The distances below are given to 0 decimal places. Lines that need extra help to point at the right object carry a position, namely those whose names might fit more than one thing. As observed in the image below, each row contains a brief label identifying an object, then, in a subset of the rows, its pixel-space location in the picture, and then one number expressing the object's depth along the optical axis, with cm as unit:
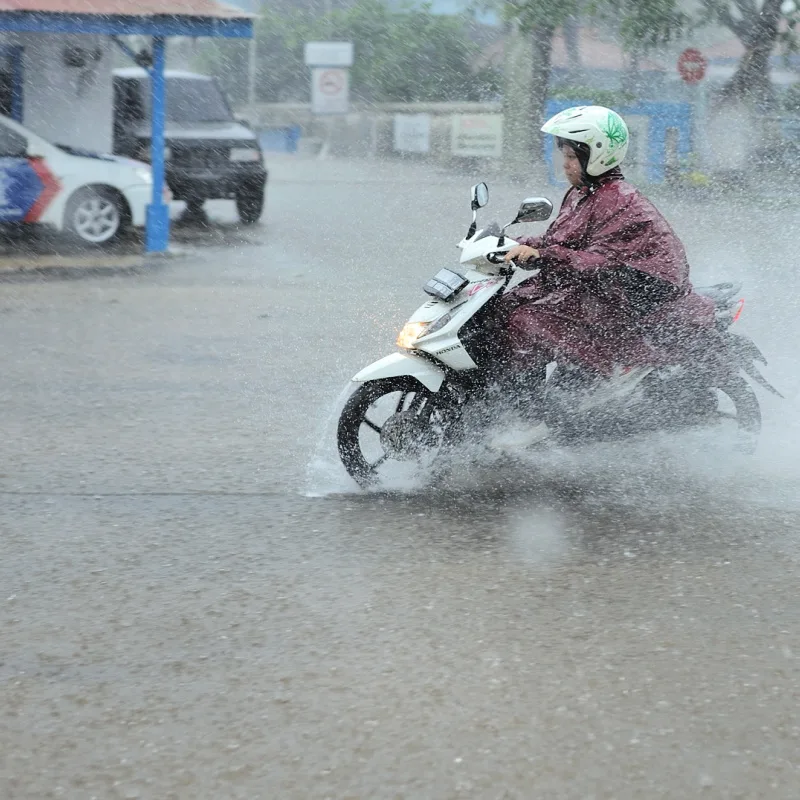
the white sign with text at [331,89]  4450
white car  1516
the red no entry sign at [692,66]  2761
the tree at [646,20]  2909
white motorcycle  602
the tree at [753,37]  3019
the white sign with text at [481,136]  3406
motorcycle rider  607
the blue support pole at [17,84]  1886
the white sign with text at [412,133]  4003
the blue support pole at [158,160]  1542
